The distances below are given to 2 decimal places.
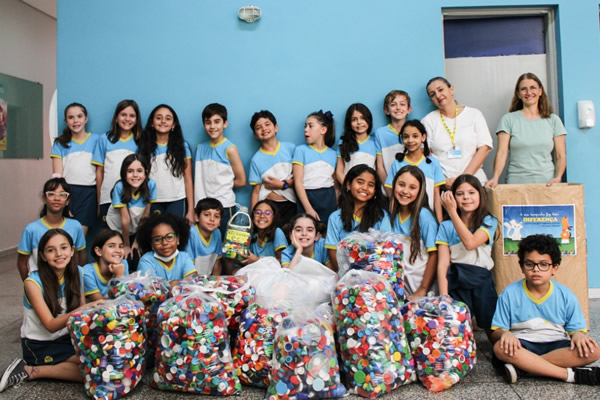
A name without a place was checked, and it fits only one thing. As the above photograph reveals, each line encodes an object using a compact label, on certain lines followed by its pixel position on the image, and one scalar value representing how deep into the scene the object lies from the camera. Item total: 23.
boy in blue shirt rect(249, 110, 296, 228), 3.71
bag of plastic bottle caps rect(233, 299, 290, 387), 2.33
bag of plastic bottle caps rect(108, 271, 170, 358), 2.52
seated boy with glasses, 2.31
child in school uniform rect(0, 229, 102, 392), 2.47
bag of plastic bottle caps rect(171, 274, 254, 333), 2.44
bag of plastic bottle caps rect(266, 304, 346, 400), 2.15
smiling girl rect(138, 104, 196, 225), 3.69
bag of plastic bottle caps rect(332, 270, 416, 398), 2.23
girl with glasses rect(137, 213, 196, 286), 2.89
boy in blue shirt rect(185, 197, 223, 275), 3.35
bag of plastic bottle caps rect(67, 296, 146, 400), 2.23
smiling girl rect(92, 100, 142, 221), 3.69
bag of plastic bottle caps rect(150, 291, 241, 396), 2.24
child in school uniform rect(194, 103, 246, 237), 3.70
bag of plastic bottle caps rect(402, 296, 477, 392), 2.31
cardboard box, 3.15
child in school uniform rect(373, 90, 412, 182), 3.69
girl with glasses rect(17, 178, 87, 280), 3.12
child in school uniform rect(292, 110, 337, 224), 3.68
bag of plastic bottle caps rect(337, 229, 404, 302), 2.64
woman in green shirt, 3.57
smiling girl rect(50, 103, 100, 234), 3.71
